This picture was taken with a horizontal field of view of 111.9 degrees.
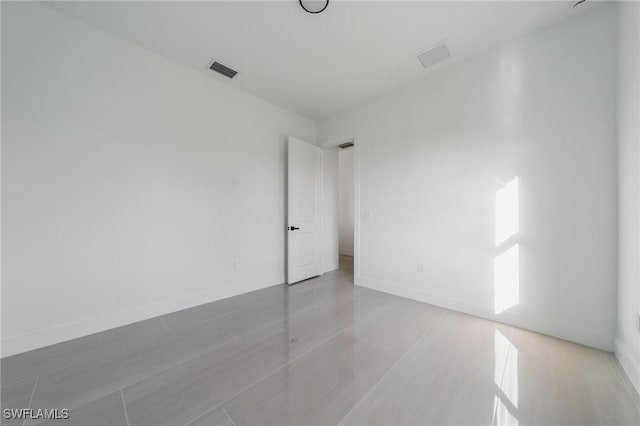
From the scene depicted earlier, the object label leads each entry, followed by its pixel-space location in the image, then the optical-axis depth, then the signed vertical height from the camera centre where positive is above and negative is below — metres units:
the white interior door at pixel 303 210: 3.57 +0.03
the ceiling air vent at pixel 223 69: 2.66 +1.80
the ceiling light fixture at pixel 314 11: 1.84 +1.79
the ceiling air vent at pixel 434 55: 2.34 +1.78
